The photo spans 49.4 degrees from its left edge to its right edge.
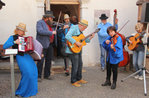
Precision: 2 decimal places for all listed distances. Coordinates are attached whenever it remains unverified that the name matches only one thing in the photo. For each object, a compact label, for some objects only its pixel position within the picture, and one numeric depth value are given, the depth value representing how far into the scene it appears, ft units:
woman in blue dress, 11.72
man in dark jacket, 14.37
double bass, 17.57
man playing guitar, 13.26
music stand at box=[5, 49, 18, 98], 10.53
